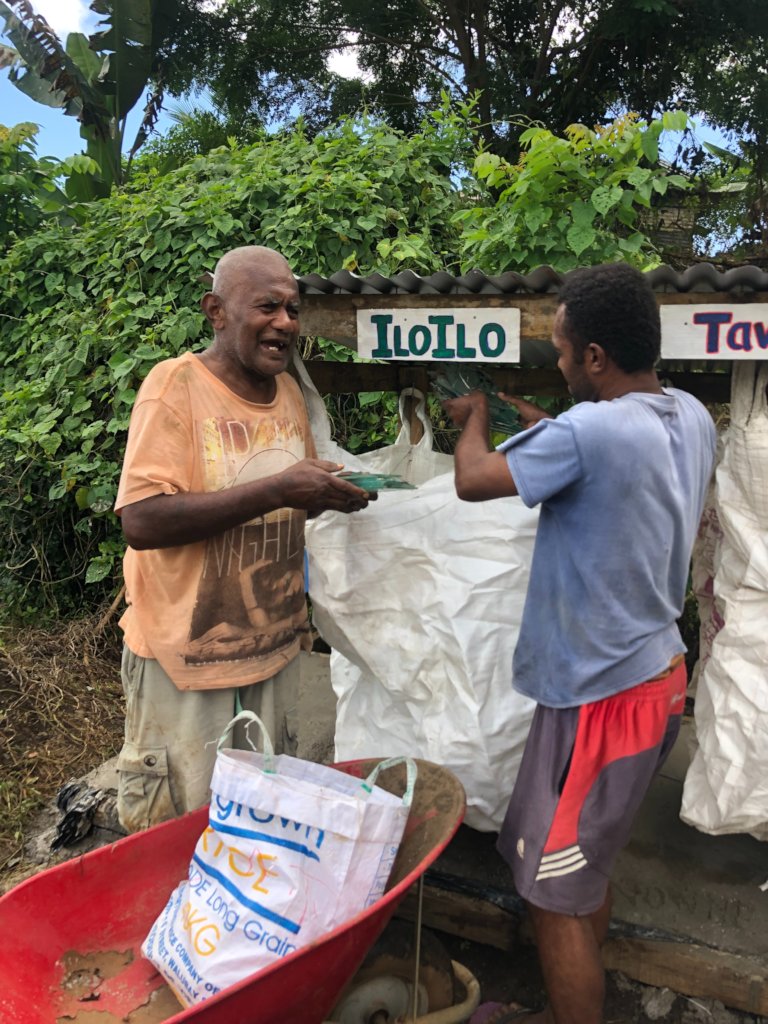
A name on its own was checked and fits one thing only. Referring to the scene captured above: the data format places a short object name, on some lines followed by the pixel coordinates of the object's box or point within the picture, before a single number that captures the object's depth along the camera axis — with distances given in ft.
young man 5.44
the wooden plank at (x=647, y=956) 7.22
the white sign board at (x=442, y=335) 7.31
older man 6.21
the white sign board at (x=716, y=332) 6.57
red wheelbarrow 5.14
